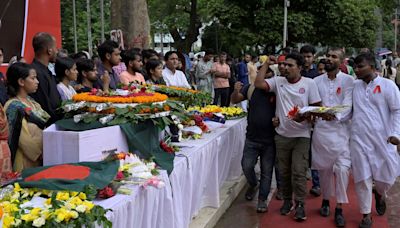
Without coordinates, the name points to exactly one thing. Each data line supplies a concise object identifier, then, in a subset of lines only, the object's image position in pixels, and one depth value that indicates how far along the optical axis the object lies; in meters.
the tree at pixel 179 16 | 24.14
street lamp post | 21.58
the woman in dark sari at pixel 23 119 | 3.70
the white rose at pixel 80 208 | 2.62
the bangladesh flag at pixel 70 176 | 2.90
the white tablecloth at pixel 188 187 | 3.26
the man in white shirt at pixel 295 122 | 5.48
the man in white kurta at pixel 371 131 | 5.16
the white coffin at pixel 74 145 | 3.46
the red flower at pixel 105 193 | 3.09
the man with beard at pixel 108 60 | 5.77
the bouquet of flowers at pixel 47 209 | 2.48
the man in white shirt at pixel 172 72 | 7.22
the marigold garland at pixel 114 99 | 4.05
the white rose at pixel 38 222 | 2.44
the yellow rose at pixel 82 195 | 2.81
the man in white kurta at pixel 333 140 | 5.48
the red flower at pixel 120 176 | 3.40
